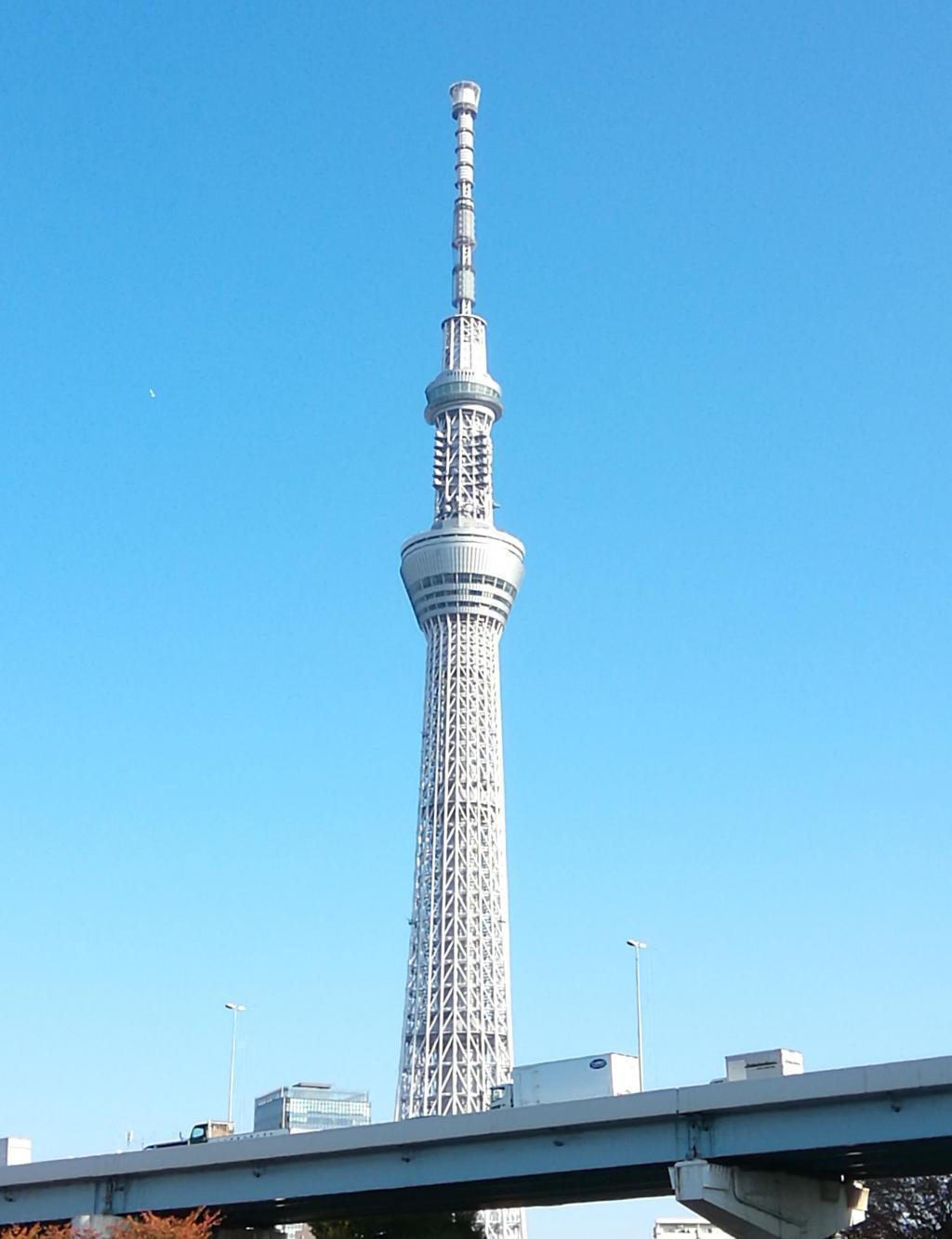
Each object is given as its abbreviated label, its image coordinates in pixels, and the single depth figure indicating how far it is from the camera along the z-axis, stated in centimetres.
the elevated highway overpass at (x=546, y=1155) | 5950
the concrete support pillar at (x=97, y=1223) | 7725
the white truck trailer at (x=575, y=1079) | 6869
